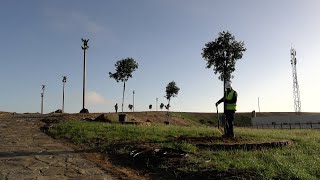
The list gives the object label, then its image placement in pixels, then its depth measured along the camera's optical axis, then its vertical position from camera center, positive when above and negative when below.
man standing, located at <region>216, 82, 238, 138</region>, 8.89 +0.02
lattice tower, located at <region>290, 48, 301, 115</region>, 42.30 +7.58
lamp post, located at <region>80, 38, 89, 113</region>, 23.37 +3.66
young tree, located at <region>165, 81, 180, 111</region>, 42.68 +3.28
